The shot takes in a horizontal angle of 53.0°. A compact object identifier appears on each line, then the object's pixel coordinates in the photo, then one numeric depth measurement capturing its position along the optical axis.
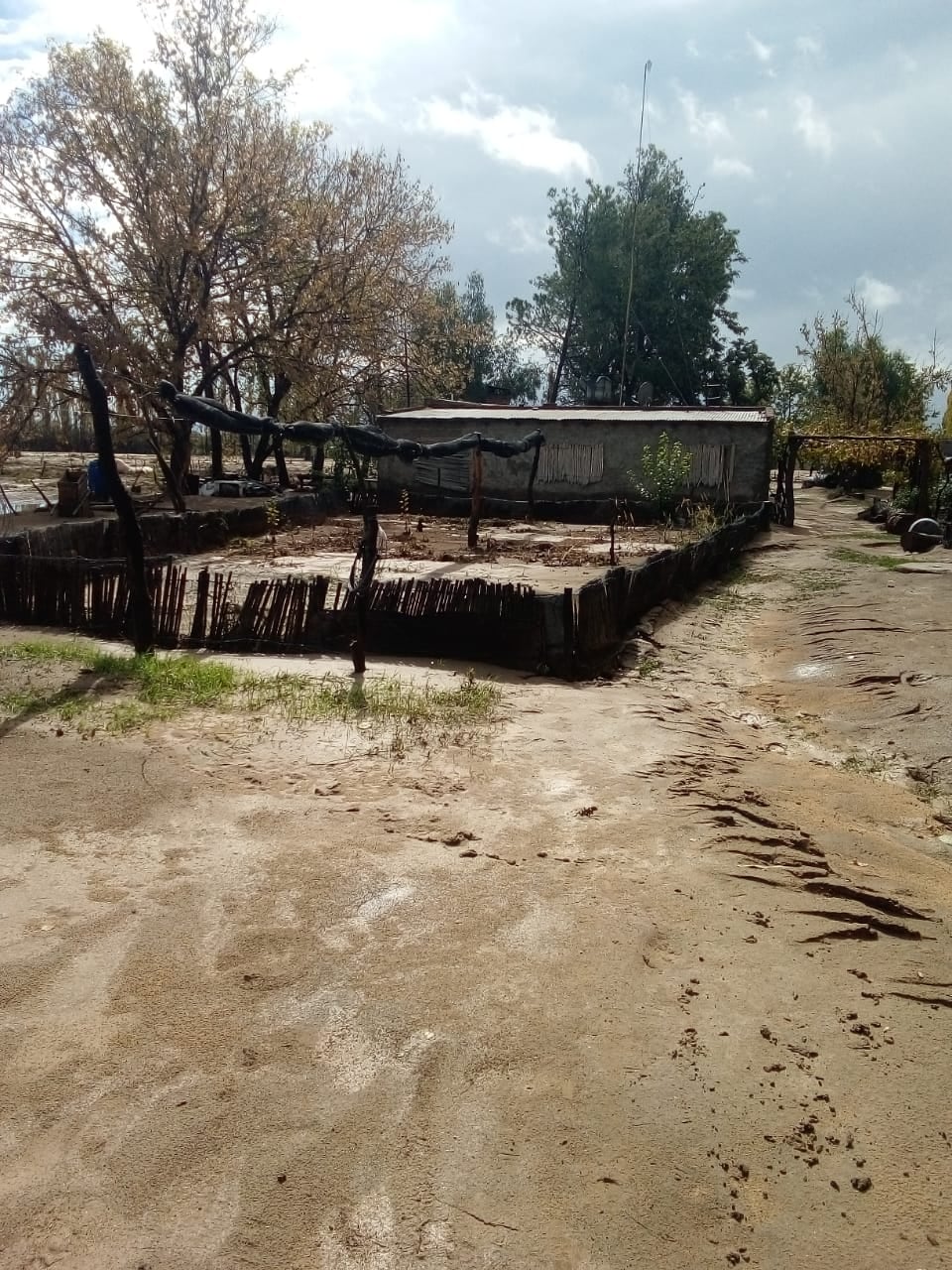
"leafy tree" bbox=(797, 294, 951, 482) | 32.03
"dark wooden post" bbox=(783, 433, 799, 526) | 22.62
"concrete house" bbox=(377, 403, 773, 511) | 22.64
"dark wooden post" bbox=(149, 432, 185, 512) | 18.27
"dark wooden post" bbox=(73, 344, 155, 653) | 7.71
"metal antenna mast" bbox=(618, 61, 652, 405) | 37.03
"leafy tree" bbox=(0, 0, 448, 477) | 20.47
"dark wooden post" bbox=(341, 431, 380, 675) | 7.86
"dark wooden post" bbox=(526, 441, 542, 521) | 21.47
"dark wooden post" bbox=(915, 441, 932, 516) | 20.97
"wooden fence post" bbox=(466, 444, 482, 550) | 16.25
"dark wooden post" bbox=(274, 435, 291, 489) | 26.67
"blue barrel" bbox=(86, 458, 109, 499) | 18.92
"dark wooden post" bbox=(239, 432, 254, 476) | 26.64
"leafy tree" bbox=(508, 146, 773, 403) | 41.75
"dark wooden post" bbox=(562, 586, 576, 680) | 8.37
